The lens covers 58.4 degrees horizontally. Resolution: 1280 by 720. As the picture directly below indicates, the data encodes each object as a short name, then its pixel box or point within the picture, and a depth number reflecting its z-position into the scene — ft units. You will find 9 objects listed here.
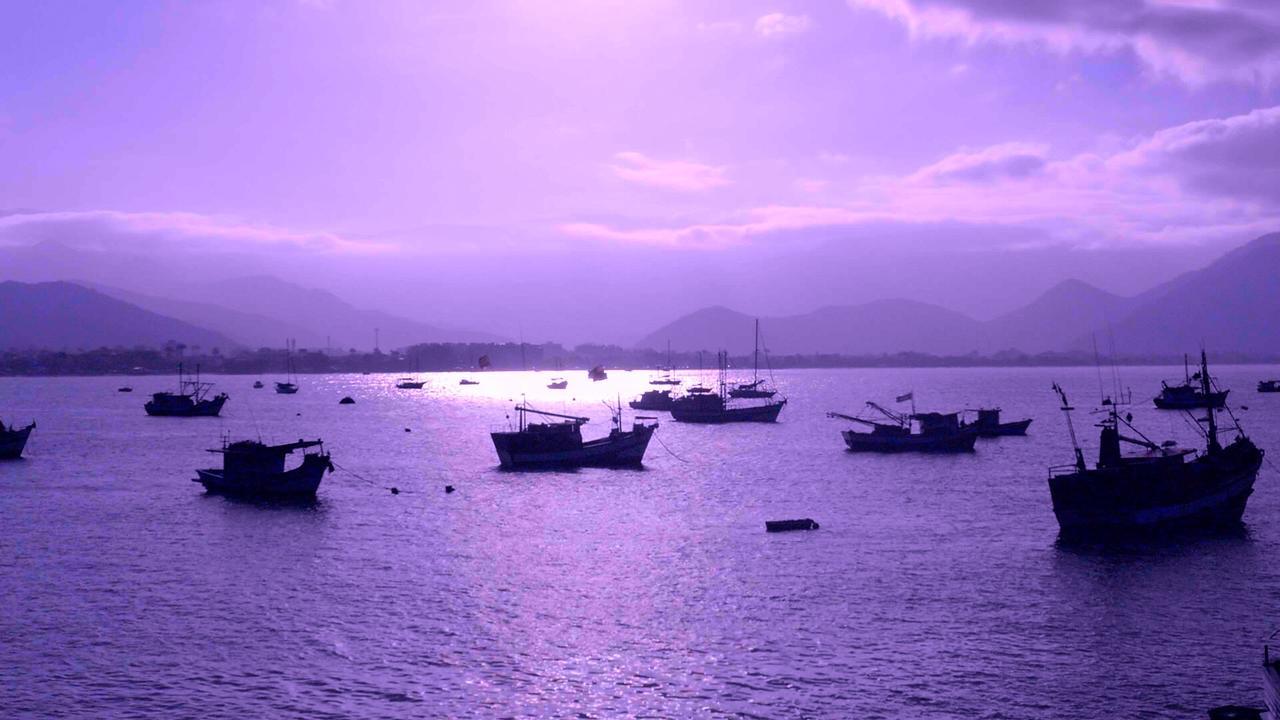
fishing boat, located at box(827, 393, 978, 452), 304.50
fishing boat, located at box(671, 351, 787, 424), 446.60
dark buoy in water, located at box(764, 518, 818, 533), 168.35
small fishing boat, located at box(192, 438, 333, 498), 206.49
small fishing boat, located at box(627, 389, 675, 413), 540.11
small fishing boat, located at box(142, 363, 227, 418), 529.86
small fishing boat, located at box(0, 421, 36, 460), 296.10
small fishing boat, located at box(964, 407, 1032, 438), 362.53
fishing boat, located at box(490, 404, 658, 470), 258.57
